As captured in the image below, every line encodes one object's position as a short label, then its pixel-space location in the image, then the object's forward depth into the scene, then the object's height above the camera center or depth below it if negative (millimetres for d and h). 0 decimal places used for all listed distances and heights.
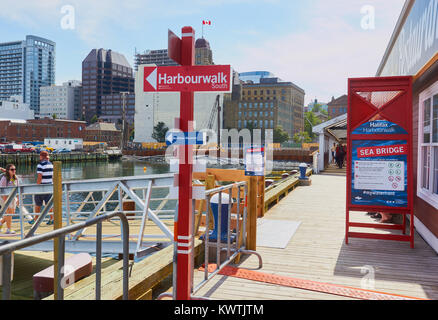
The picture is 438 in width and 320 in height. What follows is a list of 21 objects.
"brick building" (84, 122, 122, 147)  132000 +7157
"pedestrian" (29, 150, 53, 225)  10859 -576
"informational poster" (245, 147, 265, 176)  8523 -99
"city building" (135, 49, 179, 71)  193875 +49148
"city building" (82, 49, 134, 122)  179500 +34295
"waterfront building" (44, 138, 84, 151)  99950 +2744
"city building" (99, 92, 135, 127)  162875 +20440
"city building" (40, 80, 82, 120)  186500 +25488
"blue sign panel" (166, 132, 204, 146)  3990 +181
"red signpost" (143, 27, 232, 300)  3912 +686
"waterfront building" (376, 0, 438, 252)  7004 +1018
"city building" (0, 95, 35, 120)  135000 +15466
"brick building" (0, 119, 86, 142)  110688 +7465
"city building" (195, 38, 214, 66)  126000 +33362
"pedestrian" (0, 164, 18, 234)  10531 -741
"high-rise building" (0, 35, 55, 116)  190800 +50744
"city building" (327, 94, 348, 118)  141375 +18613
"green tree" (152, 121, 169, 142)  117375 +7196
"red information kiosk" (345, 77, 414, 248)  7160 +136
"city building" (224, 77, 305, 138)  123438 +16208
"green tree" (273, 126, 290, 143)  115694 +6437
